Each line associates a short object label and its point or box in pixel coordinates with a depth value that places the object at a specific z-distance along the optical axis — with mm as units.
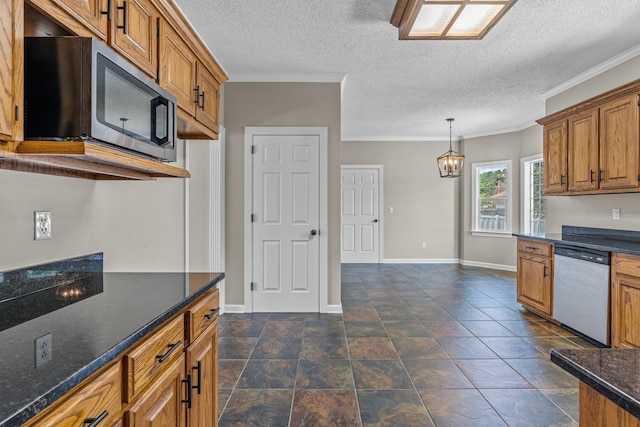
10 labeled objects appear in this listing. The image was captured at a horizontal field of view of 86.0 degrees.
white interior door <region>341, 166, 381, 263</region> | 7203
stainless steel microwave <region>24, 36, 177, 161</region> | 1037
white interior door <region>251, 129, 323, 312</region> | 3820
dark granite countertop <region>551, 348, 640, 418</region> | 609
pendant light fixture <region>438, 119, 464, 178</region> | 5492
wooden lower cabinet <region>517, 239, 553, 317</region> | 3504
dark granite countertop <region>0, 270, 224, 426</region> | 670
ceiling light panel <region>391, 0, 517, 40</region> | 2223
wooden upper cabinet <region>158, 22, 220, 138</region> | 1829
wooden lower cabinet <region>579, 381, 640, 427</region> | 642
